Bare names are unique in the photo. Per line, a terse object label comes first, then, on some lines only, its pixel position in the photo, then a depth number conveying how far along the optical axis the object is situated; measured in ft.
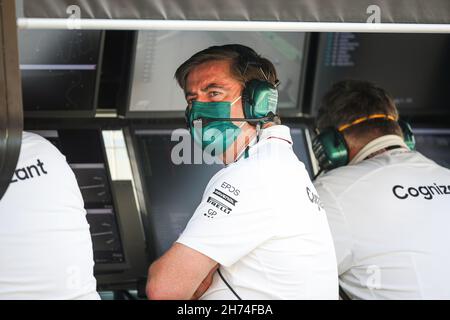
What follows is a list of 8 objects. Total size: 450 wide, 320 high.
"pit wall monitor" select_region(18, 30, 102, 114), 26.61
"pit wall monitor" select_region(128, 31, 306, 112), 28.25
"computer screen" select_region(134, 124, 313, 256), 29.09
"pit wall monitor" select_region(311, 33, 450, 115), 30.45
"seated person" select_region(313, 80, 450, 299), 20.70
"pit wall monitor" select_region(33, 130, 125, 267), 28.50
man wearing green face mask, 16.69
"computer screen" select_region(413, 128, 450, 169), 31.94
